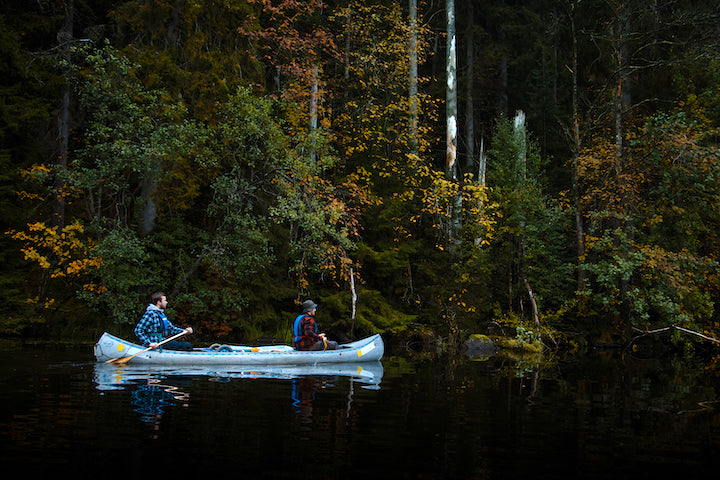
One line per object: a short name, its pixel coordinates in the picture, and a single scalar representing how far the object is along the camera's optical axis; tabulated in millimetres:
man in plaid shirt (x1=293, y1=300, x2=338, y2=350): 13906
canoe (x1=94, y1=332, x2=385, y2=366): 12336
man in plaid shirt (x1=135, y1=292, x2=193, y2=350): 12758
